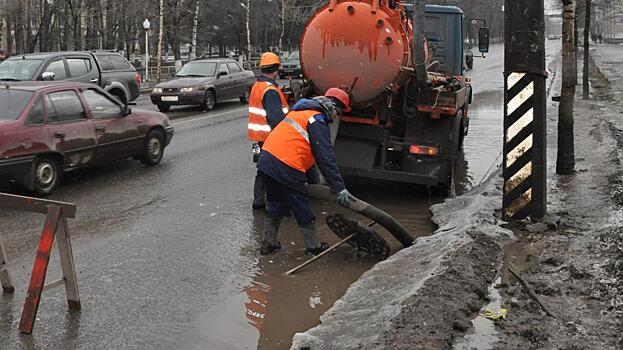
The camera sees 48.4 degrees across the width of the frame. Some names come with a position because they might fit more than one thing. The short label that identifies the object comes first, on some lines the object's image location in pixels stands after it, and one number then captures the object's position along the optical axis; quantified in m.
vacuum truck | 8.20
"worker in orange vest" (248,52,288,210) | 7.86
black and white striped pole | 7.05
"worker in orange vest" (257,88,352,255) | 6.16
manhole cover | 6.54
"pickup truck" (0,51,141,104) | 15.87
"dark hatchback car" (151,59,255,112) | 20.19
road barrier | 4.76
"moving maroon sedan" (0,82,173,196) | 8.52
